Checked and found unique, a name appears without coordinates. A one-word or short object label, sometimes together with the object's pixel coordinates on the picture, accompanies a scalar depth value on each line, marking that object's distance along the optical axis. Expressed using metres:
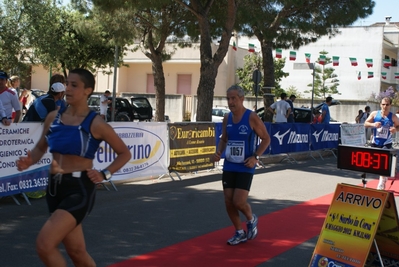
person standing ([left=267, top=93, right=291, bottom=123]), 18.83
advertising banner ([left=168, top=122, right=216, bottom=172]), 12.48
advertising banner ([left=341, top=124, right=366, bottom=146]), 19.98
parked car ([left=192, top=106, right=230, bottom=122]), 30.03
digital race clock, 5.33
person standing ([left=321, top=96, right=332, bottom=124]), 20.42
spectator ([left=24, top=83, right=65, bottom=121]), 9.00
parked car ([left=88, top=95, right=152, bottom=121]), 29.69
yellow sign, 5.31
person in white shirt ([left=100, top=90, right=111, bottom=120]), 25.12
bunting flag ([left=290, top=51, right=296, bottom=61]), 30.10
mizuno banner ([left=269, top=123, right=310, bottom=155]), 16.67
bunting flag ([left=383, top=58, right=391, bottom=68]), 38.84
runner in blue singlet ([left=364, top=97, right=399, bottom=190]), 11.09
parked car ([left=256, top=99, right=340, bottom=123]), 24.59
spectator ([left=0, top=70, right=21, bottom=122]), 10.52
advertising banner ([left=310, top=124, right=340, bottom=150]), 18.85
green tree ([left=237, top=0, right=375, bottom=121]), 20.09
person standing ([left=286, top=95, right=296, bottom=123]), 19.67
